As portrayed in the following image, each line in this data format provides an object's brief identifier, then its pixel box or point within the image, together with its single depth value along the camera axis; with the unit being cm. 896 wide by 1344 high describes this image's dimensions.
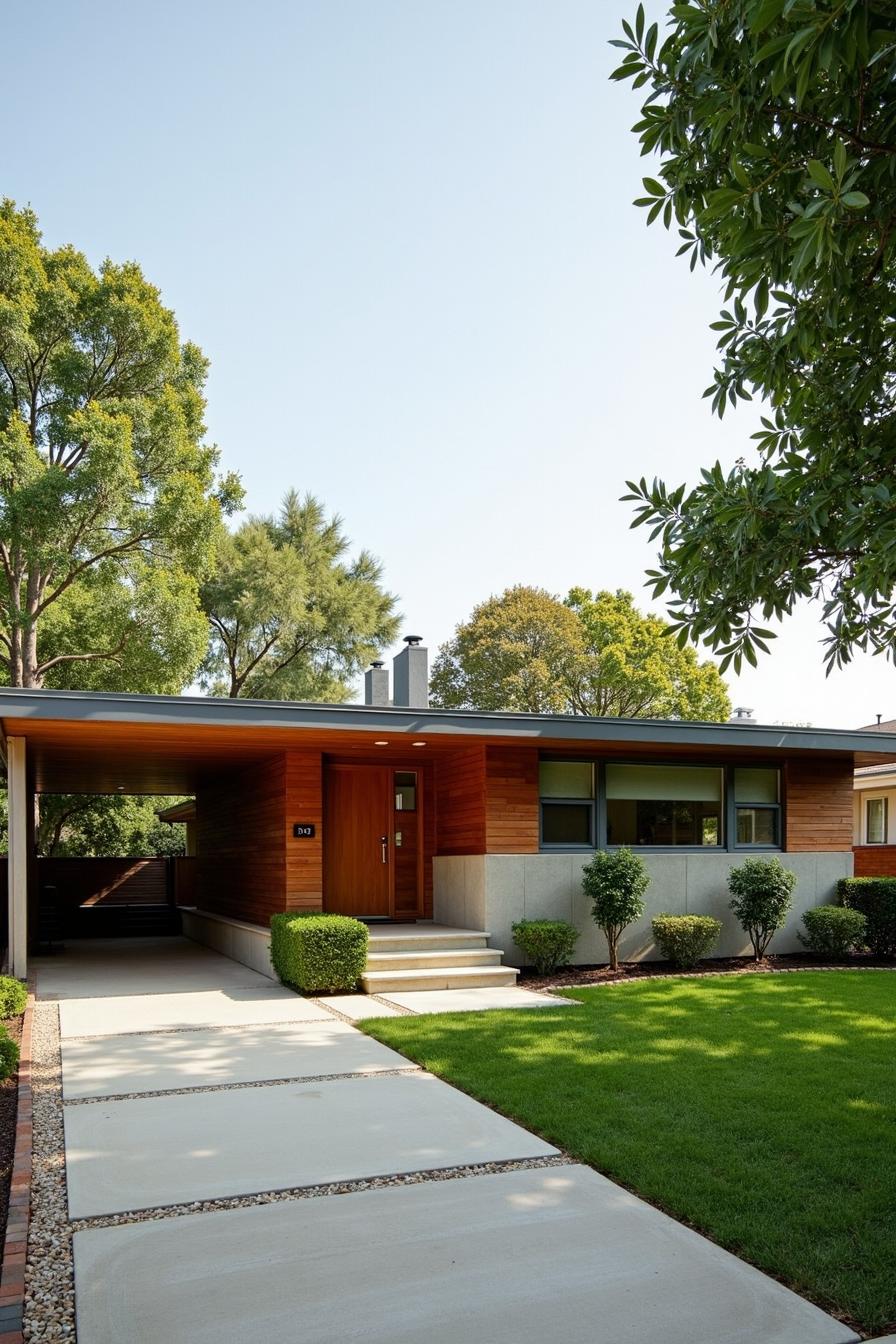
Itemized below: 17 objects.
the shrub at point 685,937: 1088
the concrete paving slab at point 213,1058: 618
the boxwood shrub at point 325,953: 923
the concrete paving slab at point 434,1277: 300
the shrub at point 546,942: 1029
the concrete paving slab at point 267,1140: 430
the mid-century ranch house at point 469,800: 1020
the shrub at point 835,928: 1164
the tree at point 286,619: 2677
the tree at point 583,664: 3109
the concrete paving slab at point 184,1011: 802
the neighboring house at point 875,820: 1853
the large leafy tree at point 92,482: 1856
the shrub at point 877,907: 1198
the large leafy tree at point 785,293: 272
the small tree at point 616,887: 1045
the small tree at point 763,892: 1127
